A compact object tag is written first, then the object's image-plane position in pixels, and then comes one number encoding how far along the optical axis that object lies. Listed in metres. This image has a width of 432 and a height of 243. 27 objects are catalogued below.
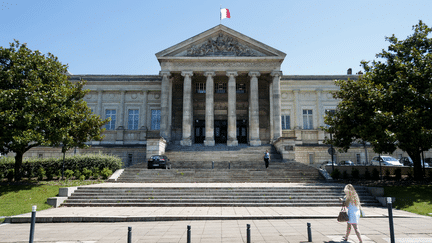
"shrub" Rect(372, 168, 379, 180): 24.94
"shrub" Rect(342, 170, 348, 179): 25.62
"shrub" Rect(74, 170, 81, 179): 22.95
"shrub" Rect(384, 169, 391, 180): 25.50
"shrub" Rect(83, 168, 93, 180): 23.12
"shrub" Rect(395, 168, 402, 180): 24.48
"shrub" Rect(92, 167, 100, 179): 23.23
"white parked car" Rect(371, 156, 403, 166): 33.45
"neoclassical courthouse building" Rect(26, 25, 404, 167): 38.12
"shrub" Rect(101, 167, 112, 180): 23.47
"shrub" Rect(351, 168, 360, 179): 25.81
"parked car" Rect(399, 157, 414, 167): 34.97
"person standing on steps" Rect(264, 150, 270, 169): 27.09
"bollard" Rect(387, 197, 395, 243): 7.68
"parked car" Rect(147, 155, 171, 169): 26.81
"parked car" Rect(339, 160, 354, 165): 37.83
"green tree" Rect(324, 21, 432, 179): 19.27
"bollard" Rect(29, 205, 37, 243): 7.74
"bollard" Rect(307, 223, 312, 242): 8.33
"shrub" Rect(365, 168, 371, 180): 25.45
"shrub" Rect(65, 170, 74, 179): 22.59
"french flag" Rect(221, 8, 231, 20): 39.38
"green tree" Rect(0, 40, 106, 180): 19.25
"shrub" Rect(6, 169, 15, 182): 22.46
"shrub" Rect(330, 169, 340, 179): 25.09
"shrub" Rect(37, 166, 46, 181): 22.69
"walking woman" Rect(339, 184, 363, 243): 8.36
